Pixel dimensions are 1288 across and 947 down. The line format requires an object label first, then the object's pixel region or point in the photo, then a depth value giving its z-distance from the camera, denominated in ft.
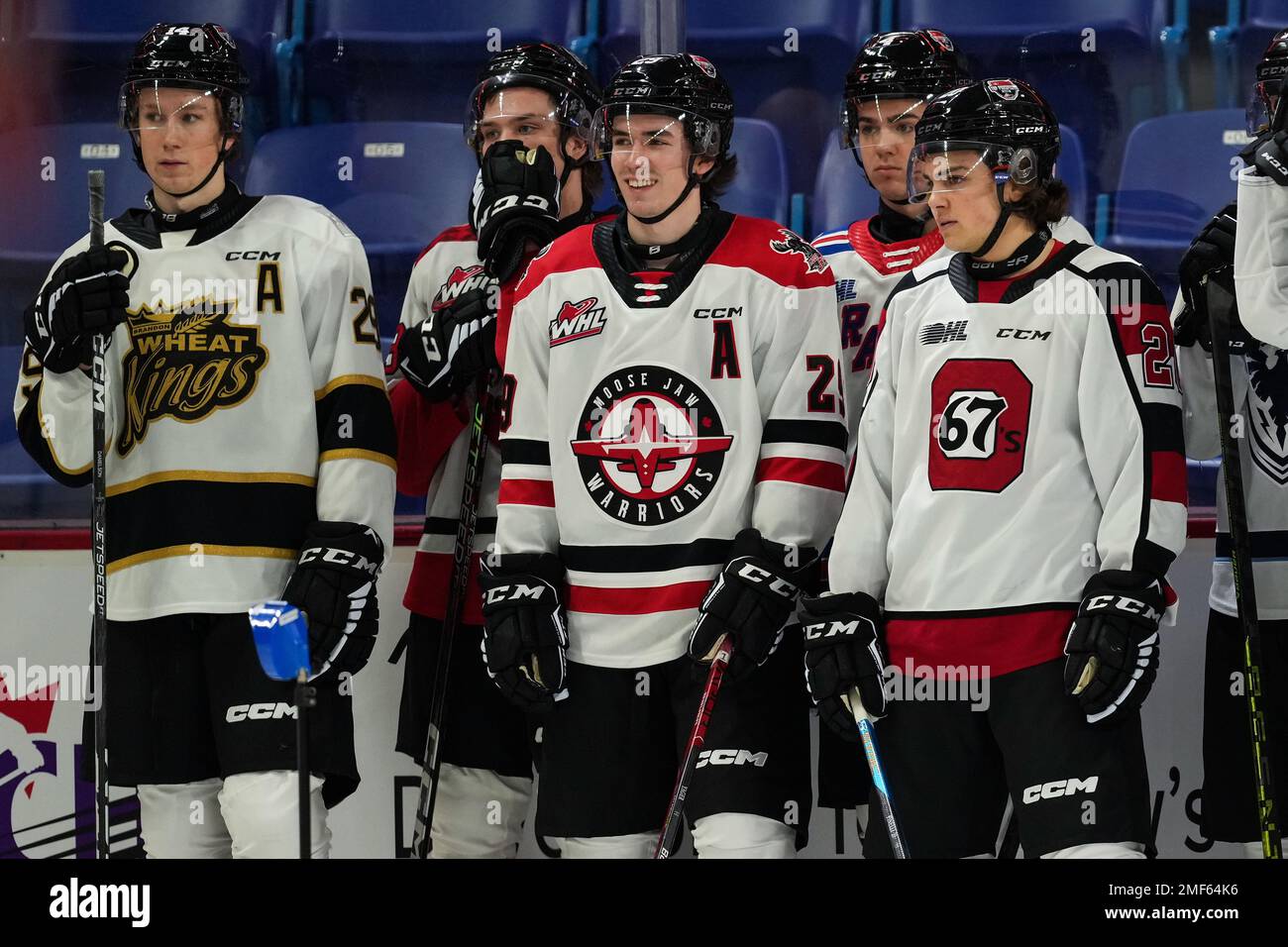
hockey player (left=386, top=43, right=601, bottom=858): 9.80
